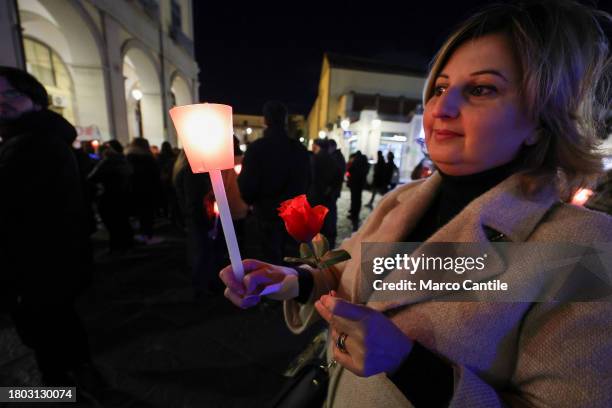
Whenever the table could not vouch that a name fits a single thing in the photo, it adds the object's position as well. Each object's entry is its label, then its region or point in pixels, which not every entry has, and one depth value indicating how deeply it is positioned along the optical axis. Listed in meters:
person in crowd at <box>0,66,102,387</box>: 1.57
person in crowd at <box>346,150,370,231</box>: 6.46
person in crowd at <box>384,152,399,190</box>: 7.88
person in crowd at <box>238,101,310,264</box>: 2.58
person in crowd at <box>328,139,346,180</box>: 4.98
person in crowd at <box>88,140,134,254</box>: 3.96
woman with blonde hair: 0.56
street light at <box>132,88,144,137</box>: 14.36
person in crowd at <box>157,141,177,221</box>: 5.48
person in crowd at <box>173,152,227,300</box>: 2.64
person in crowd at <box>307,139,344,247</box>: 4.57
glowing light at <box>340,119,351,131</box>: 17.42
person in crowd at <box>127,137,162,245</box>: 4.74
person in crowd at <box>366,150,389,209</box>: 7.77
